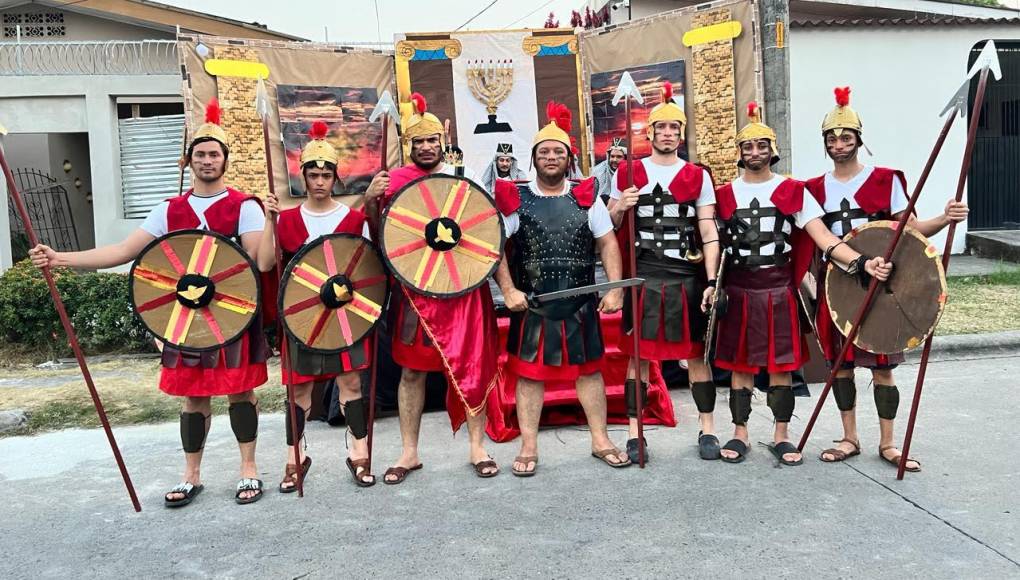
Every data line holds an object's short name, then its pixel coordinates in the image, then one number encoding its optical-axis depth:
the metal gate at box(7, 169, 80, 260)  11.82
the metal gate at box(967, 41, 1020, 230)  11.38
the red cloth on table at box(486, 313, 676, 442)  4.54
